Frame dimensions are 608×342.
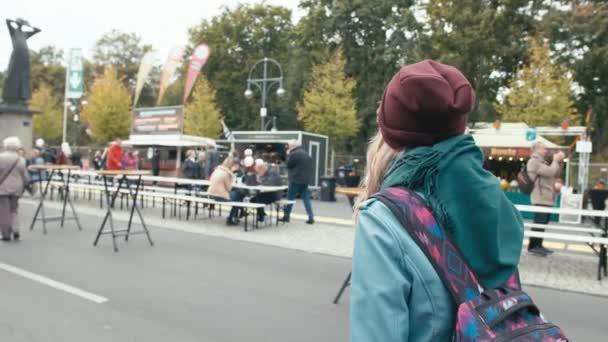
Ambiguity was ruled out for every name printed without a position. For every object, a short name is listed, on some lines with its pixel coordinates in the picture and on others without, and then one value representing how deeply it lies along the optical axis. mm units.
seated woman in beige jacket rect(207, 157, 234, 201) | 11289
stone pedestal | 18656
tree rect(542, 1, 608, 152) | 25297
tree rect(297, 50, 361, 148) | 27938
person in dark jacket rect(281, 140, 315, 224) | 12223
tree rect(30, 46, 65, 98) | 64875
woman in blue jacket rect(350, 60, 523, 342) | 1257
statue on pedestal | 19062
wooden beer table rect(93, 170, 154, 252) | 8062
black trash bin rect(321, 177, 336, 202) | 19219
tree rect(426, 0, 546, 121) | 31678
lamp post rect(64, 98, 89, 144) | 52938
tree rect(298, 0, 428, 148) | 34469
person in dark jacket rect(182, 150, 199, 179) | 19109
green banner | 30078
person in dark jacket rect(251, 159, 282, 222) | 11773
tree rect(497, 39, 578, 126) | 24000
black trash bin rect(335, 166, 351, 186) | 21641
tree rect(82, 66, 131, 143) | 39406
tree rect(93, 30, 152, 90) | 66125
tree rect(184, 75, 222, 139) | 36938
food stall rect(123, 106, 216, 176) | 26391
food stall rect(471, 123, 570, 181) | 18719
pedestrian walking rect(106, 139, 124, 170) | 13586
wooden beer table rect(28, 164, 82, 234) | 9303
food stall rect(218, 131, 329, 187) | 21000
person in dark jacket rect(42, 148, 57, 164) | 19930
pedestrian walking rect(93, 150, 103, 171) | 21792
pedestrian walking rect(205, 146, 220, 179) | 20880
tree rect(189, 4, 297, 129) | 45062
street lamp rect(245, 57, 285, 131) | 25180
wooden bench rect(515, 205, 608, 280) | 7161
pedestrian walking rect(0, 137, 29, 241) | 8516
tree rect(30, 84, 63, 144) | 48031
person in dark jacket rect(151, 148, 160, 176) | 25047
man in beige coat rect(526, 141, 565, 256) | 8812
